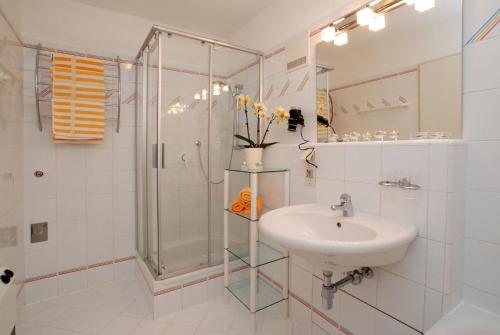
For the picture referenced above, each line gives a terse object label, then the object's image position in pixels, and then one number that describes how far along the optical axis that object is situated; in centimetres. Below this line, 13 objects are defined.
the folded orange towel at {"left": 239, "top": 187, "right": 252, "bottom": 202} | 178
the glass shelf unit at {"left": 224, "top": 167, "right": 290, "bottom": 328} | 163
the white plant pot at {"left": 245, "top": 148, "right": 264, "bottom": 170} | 179
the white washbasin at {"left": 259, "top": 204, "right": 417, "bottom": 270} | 89
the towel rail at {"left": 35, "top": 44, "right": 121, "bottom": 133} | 184
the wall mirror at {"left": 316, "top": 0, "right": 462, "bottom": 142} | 105
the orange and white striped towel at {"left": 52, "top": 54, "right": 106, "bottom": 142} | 185
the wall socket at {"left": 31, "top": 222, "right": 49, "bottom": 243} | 192
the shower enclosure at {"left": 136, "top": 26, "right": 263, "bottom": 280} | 180
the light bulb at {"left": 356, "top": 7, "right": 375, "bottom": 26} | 131
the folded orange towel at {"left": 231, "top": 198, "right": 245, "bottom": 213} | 180
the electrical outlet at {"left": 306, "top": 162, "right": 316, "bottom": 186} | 157
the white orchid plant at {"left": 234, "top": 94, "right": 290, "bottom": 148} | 167
